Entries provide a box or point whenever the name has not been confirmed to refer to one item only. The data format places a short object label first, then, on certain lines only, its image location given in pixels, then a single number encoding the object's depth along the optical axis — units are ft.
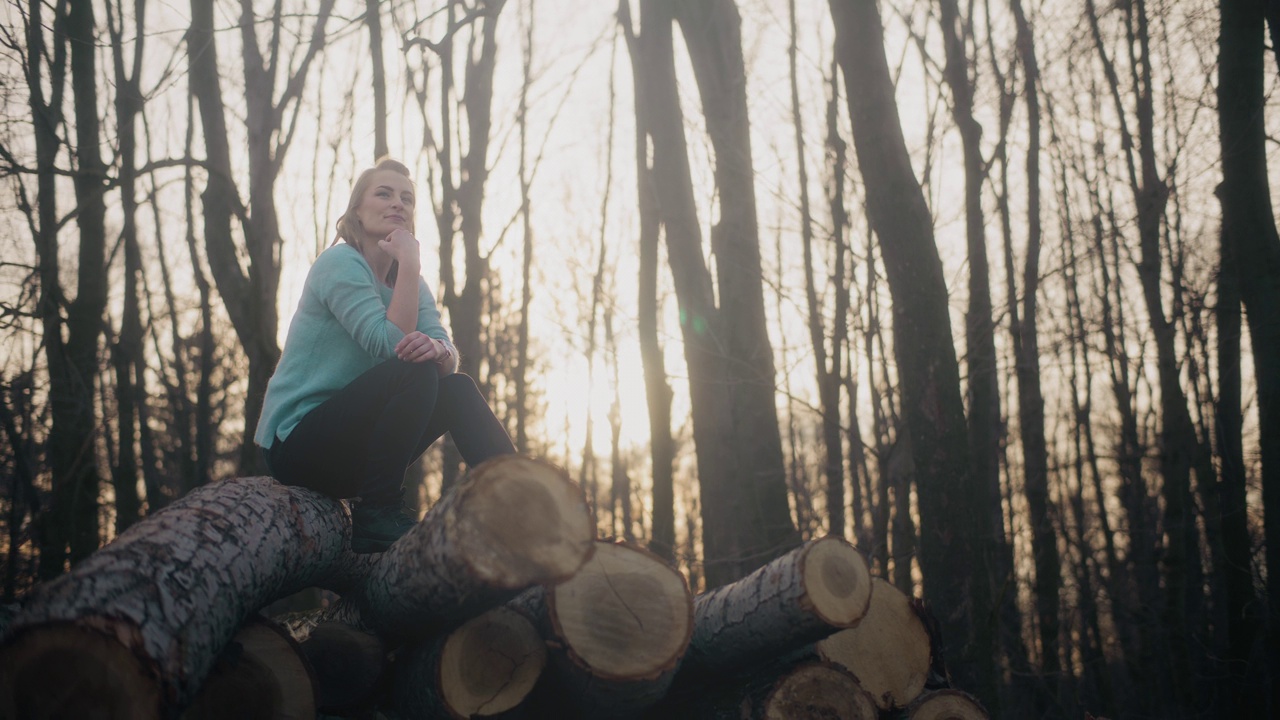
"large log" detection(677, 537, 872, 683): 8.02
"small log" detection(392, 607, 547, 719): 7.80
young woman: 8.69
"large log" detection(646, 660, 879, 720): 8.09
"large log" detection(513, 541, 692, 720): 7.60
